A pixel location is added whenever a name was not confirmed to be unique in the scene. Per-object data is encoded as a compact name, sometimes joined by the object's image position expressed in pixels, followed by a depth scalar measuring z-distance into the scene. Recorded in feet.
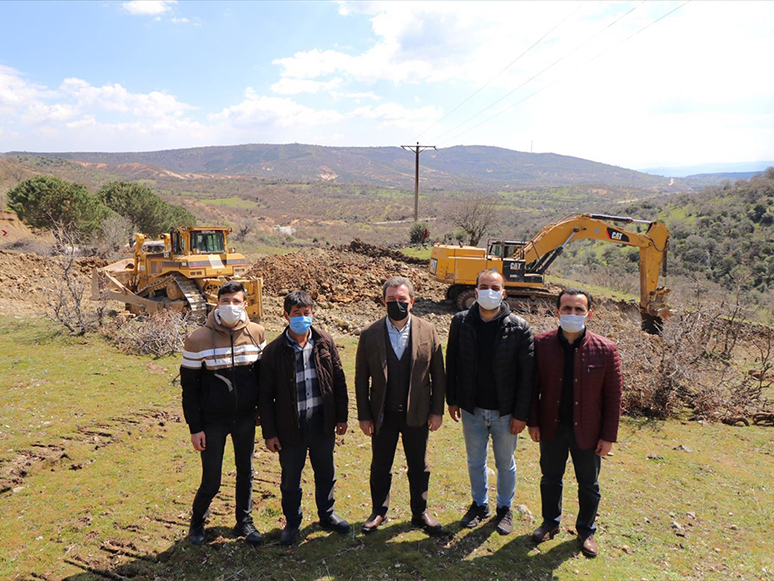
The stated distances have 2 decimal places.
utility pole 109.81
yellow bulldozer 41.14
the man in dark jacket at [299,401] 11.84
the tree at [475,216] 104.94
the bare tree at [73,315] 33.37
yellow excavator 44.91
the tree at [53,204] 79.41
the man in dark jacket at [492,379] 12.07
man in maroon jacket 11.77
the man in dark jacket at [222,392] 11.57
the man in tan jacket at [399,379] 12.06
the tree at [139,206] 94.17
